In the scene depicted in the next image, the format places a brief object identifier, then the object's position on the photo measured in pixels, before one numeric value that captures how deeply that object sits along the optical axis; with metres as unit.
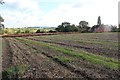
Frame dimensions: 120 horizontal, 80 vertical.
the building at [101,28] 35.47
